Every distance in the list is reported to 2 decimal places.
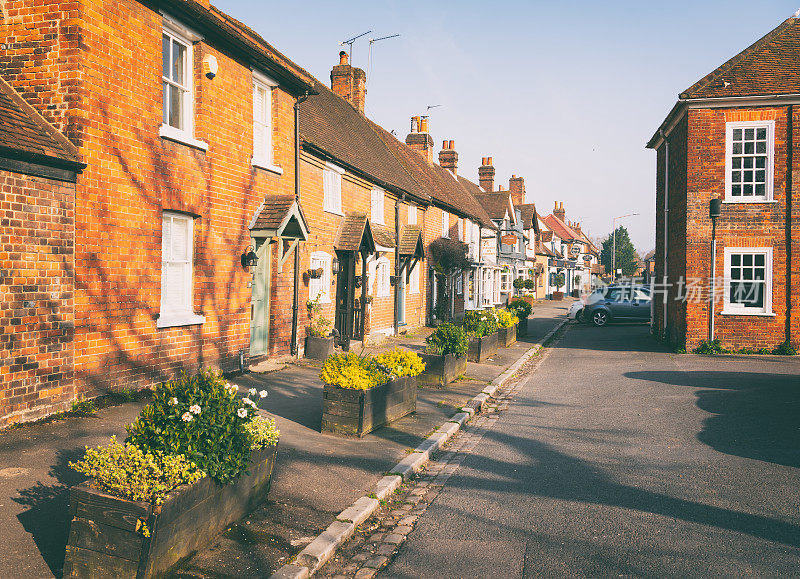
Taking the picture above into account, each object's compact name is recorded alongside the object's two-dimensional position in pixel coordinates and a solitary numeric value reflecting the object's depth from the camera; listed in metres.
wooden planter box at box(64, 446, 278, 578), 3.66
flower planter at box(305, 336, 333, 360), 14.05
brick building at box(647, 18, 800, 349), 16.81
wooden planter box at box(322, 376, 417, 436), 7.69
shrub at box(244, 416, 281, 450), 4.95
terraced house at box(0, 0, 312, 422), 7.85
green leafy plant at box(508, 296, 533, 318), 23.34
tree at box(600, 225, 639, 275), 87.31
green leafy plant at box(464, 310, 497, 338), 15.68
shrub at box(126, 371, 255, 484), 4.16
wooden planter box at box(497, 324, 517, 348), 18.73
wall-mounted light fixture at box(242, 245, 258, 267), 11.41
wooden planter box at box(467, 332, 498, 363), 15.10
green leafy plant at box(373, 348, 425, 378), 8.59
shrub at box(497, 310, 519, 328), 19.06
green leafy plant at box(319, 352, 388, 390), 7.69
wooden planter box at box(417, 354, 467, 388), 11.56
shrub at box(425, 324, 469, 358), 11.99
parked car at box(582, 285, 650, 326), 29.58
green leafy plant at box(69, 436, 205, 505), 3.78
